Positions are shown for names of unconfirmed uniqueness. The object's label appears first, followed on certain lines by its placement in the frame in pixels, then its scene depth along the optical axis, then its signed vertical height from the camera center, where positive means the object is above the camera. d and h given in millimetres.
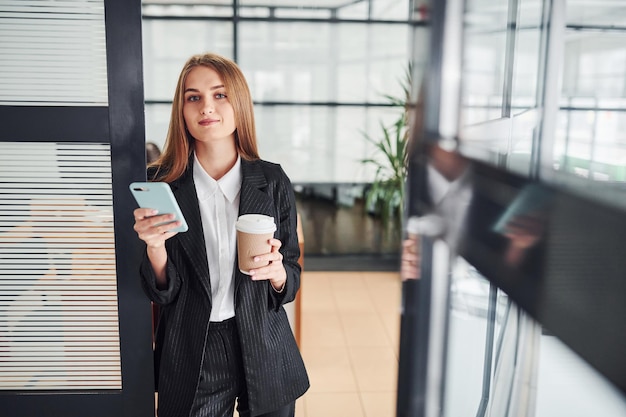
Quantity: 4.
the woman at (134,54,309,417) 1498 -473
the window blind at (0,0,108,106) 1409 +129
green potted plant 5000 -557
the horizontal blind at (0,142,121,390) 1478 -451
